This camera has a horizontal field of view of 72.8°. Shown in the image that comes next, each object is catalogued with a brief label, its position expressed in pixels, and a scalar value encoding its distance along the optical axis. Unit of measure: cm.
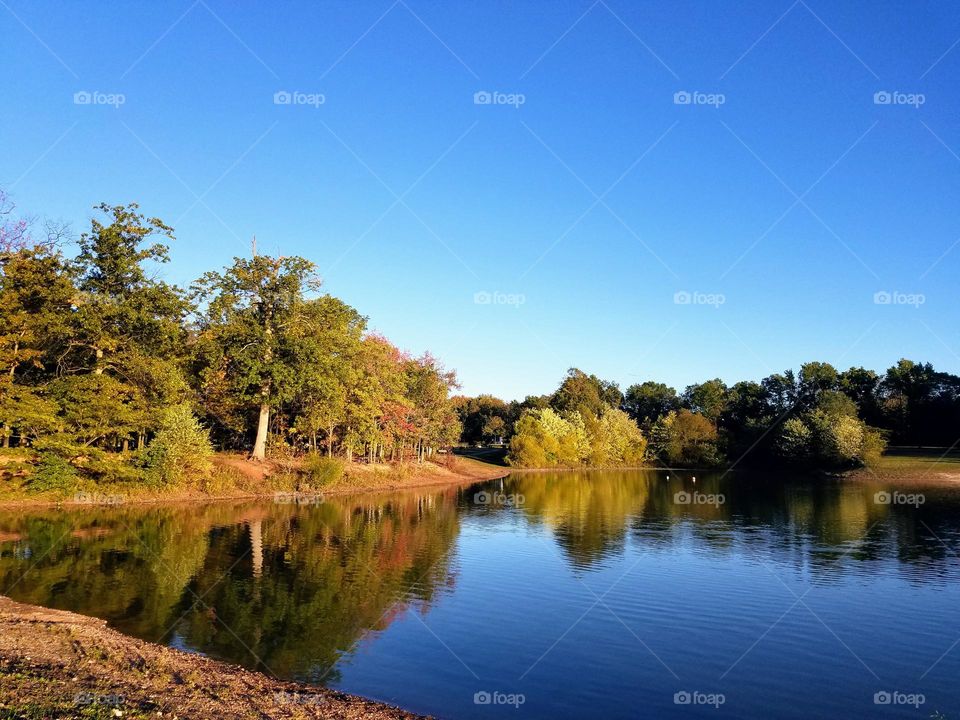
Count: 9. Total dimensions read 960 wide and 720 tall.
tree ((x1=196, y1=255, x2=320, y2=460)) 5500
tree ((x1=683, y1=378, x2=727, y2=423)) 15500
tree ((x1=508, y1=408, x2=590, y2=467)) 10850
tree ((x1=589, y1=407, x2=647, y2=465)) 12031
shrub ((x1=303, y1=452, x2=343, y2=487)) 5534
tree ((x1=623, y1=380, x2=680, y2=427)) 16562
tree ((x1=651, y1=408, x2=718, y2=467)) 12269
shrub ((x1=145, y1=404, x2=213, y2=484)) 4388
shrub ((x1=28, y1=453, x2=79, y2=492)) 3919
